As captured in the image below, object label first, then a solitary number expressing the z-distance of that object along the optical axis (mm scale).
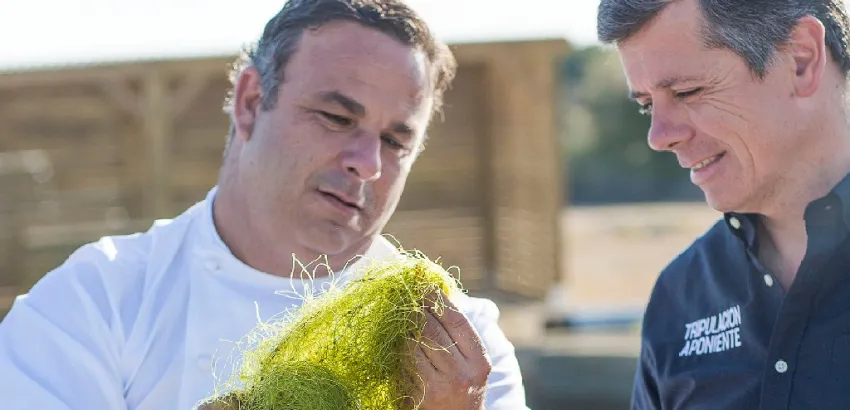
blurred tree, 52781
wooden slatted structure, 14320
